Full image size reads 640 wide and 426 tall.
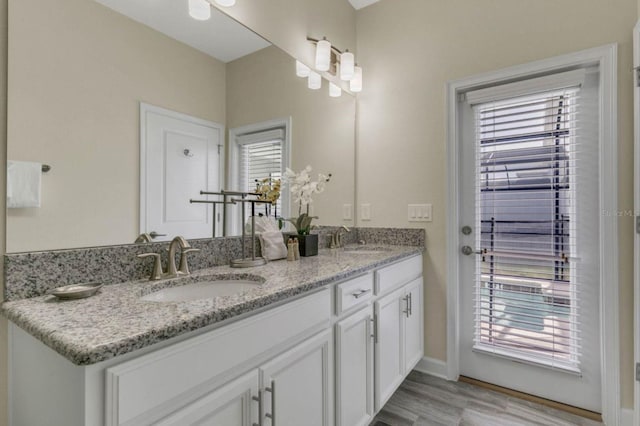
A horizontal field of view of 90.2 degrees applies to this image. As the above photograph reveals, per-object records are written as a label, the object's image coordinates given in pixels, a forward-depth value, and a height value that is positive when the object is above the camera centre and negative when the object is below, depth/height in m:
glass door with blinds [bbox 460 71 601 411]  1.82 -0.15
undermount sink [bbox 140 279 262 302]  1.13 -0.29
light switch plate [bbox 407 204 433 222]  2.24 +0.02
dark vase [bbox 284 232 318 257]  1.85 -0.17
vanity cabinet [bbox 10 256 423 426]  0.65 -0.43
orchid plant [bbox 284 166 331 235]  1.90 +0.14
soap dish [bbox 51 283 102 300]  0.88 -0.22
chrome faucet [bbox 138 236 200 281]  1.18 -0.18
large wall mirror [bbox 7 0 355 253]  0.95 +0.44
